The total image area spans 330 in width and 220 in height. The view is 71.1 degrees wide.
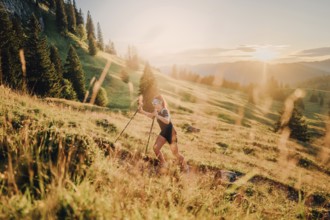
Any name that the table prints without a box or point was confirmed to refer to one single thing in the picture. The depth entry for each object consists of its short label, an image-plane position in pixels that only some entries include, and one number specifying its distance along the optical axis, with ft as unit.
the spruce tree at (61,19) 292.94
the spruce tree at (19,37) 109.91
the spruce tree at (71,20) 317.32
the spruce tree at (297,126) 149.18
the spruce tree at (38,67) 115.03
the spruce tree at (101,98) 152.66
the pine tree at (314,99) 430.61
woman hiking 27.58
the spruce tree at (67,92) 137.76
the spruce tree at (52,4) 334.85
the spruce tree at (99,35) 421.59
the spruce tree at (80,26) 328.66
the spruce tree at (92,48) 286.66
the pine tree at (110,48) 470.31
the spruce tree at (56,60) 143.30
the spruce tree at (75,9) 355.31
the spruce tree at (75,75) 161.21
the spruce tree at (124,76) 236.28
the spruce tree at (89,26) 366.39
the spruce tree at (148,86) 152.97
